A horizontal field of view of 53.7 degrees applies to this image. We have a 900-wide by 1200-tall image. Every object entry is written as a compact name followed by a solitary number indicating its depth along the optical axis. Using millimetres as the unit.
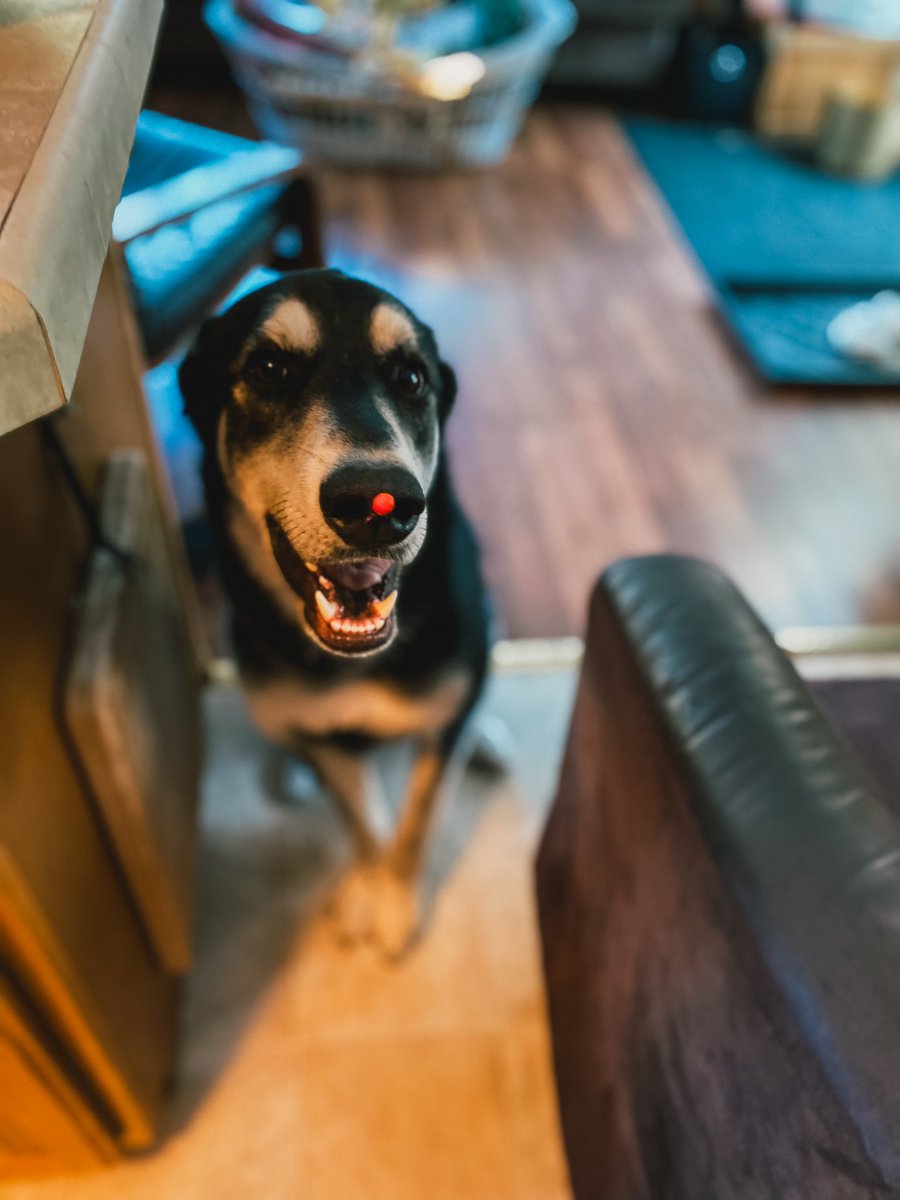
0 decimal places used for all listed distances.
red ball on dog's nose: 832
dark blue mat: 3068
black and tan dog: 887
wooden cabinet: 939
